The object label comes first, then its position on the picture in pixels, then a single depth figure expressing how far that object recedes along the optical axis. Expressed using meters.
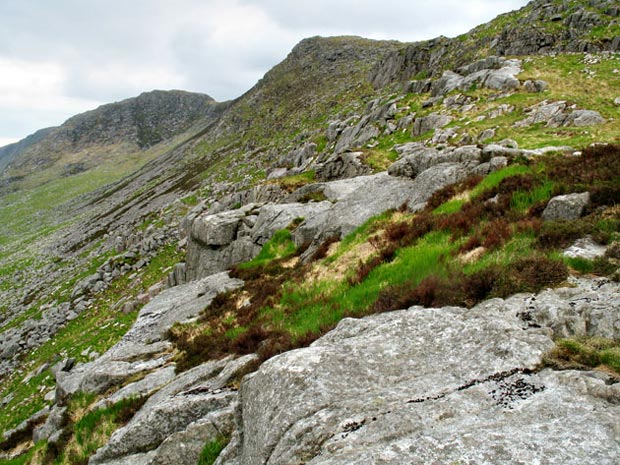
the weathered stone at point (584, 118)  24.23
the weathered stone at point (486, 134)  27.81
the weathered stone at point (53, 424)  12.40
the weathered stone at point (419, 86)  55.00
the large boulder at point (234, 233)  25.53
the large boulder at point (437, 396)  3.93
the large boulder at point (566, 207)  9.55
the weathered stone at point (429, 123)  36.72
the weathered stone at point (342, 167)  33.13
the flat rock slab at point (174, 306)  17.19
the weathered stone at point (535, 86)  34.19
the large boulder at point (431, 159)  18.34
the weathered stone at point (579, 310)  5.68
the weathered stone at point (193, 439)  7.00
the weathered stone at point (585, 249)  7.71
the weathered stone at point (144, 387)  10.73
